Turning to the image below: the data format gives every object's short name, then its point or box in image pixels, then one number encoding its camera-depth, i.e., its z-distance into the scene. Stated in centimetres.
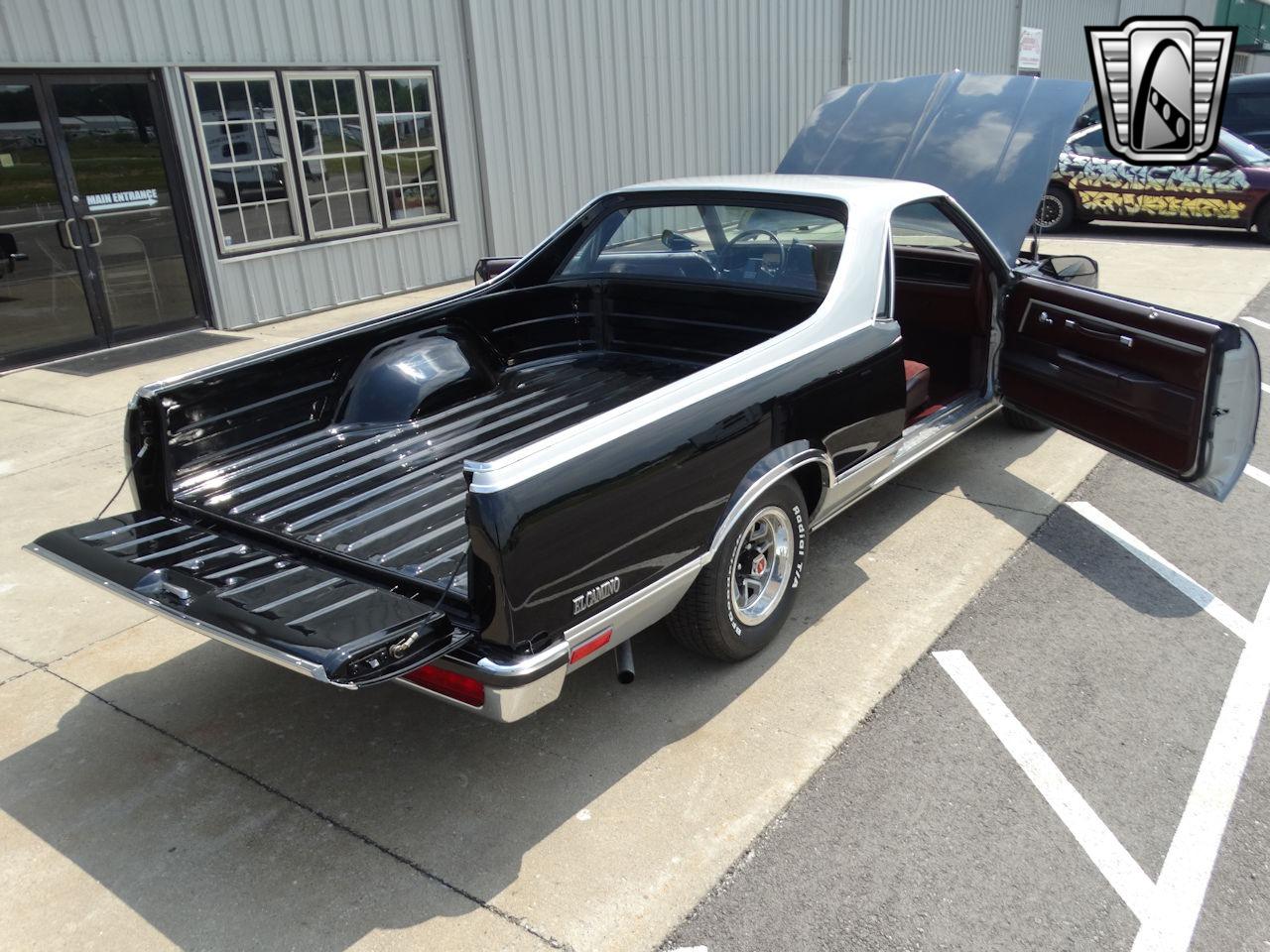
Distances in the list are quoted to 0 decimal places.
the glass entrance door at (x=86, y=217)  762
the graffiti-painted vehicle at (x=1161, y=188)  1243
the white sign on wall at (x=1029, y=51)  2098
